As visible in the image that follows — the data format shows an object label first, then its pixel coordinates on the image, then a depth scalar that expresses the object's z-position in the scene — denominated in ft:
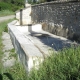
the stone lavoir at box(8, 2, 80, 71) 9.39
